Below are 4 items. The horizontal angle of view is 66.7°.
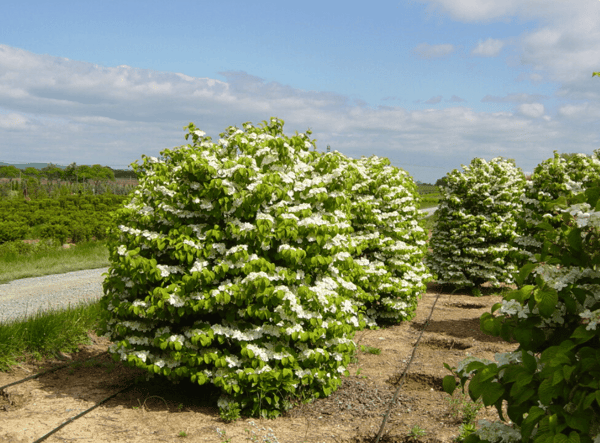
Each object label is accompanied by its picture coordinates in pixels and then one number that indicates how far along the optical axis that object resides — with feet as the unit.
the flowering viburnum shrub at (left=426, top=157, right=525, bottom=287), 36.22
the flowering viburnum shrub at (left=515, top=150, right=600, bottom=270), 24.41
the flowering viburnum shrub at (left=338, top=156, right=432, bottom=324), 25.99
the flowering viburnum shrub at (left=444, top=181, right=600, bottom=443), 6.21
